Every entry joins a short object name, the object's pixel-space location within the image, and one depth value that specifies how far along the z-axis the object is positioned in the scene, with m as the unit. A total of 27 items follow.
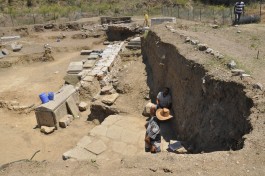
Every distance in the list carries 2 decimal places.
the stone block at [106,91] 6.64
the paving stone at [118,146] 4.54
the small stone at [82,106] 6.50
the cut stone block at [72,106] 6.14
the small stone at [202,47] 5.34
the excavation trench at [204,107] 3.42
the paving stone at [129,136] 4.86
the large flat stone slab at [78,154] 4.18
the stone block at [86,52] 10.47
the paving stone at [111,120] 5.28
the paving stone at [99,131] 4.90
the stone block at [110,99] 6.18
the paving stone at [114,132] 4.90
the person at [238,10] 10.14
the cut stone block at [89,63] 8.21
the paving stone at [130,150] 4.52
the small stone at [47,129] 5.69
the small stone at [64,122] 5.82
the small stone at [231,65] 4.25
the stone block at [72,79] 7.46
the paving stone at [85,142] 4.51
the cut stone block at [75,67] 7.95
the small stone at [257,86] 3.51
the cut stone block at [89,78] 7.07
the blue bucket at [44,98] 6.33
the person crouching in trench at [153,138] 4.04
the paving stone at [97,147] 4.41
